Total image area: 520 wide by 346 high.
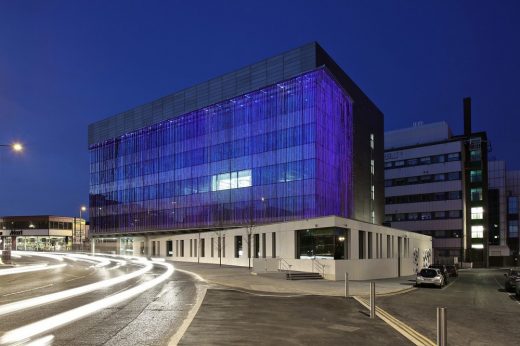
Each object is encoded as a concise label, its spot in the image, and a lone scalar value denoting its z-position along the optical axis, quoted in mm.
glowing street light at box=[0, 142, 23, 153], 24500
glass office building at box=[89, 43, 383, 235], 65438
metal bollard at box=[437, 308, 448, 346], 9732
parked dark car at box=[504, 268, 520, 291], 33119
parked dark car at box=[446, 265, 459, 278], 56844
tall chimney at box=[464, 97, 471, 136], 110812
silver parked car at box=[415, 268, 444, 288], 35844
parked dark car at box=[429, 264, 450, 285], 42328
